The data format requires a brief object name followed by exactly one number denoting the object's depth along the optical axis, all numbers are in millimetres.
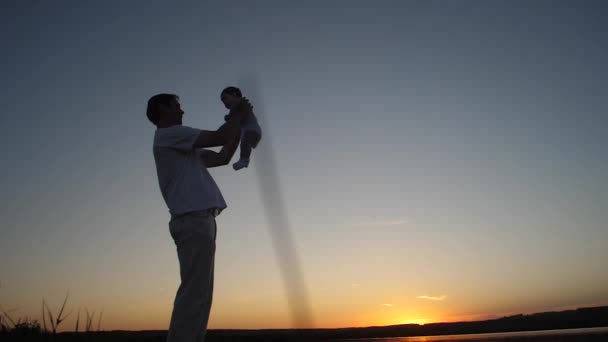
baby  3498
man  2898
